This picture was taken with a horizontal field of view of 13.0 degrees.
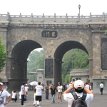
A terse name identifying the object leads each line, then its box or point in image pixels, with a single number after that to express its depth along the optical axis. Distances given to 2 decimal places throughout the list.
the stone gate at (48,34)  61.15
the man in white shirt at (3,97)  12.90
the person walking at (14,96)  37.53
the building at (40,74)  93.13
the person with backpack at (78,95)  8.80
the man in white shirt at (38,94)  29.29
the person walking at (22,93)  32.30
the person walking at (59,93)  37.09
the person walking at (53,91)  36.45
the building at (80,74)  86.31
